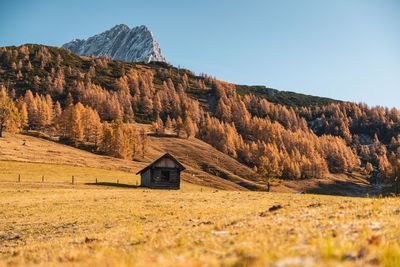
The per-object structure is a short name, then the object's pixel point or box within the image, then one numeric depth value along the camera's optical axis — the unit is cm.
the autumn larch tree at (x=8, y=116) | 12656
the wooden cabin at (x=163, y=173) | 7369
